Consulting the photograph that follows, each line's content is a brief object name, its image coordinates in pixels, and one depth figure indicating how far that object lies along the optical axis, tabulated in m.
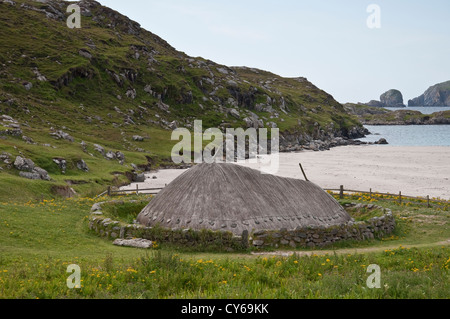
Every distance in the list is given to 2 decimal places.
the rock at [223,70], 174.38
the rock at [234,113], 132.75
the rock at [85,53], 119.44
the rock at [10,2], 137.99
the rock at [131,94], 119.81
